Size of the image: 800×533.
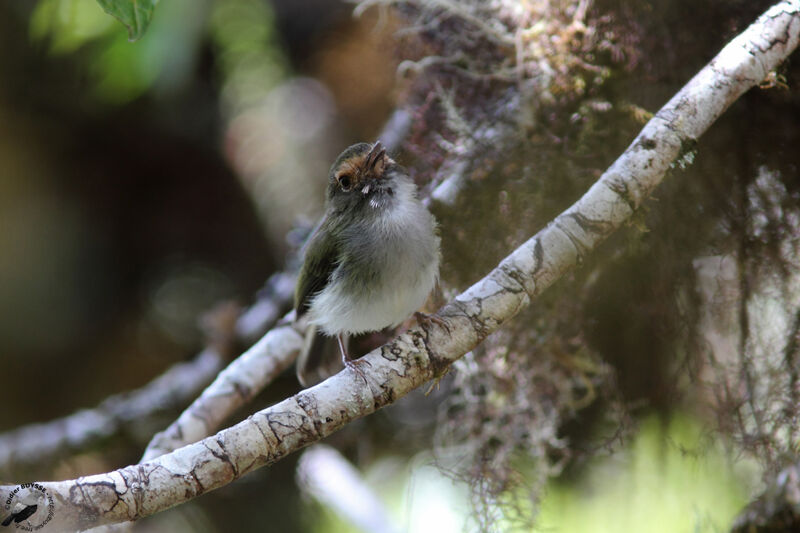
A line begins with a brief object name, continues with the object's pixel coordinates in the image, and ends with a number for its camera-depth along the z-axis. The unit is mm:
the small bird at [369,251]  3768
